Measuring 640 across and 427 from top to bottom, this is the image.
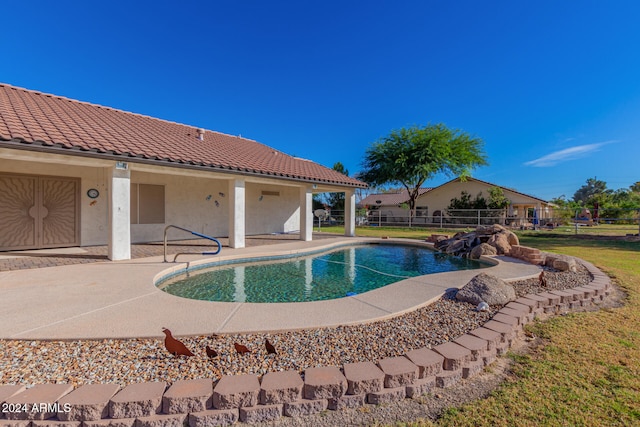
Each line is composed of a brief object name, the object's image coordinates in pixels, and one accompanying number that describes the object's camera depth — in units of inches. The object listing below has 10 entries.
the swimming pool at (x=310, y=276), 210.1
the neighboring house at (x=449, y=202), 1077.8
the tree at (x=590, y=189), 2945.4
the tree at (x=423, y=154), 999.6
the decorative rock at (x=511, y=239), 358.1
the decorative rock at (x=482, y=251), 341.1
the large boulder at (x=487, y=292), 161.5
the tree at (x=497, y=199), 941.2
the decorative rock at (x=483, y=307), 152.2
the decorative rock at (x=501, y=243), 342.1
